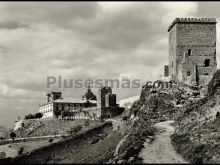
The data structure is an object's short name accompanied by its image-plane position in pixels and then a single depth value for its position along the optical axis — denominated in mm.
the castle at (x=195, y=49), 64312
